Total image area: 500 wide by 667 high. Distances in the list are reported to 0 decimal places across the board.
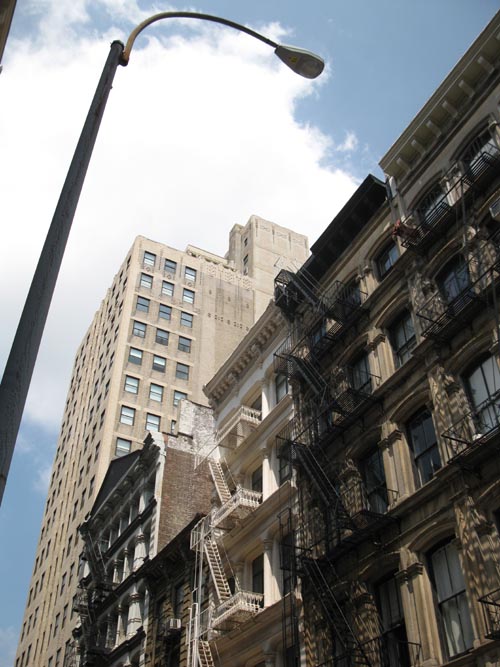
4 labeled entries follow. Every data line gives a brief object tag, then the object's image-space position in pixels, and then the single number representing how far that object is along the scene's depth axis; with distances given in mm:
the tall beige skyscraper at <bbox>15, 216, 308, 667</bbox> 65312
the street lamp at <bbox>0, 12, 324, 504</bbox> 6770
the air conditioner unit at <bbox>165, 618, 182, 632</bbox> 31734
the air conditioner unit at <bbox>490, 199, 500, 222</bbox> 20609
